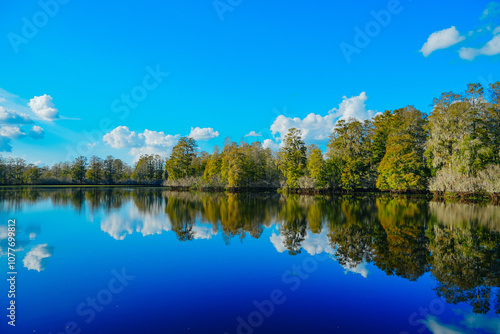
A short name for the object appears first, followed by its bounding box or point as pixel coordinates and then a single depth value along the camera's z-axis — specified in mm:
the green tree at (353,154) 45438
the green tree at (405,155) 38531
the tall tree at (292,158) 50031
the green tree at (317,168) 46291
